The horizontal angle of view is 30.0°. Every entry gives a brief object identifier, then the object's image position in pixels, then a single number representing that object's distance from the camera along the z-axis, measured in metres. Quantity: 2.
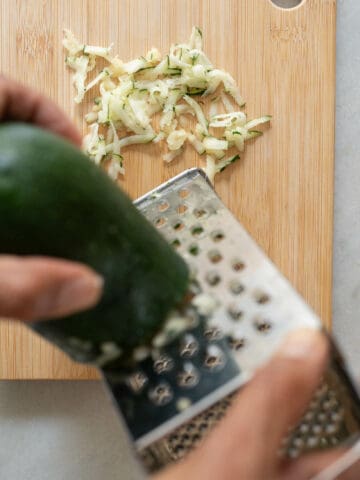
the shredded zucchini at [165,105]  0.40
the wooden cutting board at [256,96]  0.41
